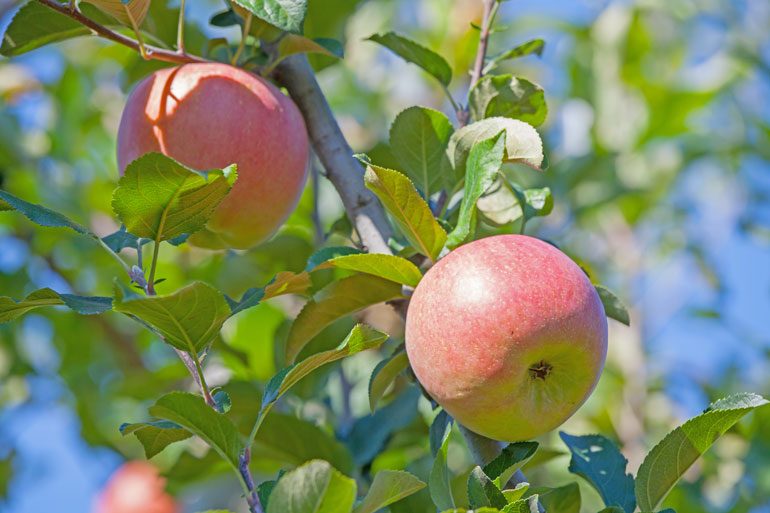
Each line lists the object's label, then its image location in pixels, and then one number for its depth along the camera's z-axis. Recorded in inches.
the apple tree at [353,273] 46.2
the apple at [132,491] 75.5
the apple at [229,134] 48.6
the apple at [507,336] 46.3
